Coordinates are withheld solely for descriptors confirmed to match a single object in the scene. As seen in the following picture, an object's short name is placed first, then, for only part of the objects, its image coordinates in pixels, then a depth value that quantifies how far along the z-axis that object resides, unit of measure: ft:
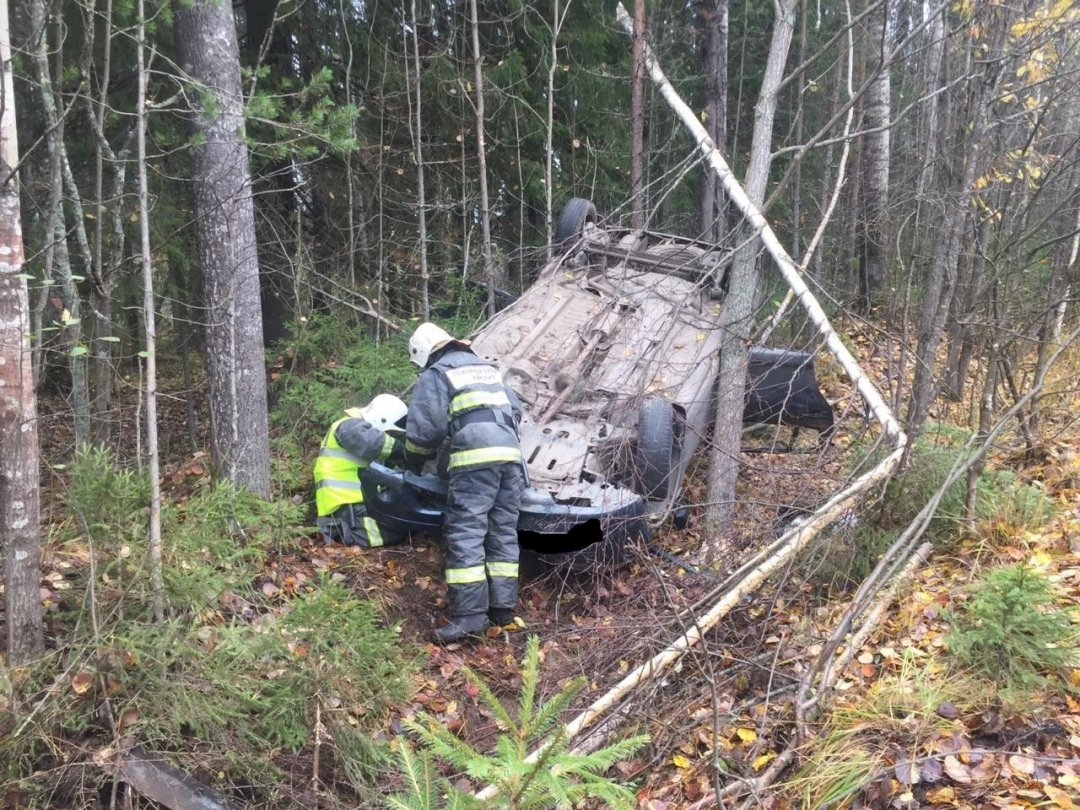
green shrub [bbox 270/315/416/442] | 23.52
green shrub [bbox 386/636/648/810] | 6.81
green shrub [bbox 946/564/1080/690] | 10.91
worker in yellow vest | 19.03
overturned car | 17.61
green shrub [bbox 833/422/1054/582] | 15.05
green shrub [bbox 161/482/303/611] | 12.64
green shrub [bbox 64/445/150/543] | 12.58
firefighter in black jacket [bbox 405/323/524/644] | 16.85
